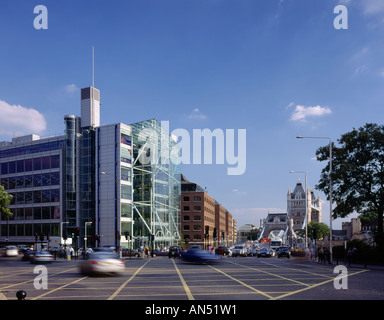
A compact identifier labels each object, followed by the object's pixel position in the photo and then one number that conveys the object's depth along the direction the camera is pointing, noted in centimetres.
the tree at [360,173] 3753
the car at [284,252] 5194
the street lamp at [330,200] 3542
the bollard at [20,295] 809
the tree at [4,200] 4766
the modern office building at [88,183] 7712
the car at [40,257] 3353
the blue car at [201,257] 3016
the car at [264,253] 5291
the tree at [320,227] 17300
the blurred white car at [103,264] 1956
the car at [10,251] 5284
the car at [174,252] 4741
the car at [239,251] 5662
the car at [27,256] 4070
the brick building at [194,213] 11838
